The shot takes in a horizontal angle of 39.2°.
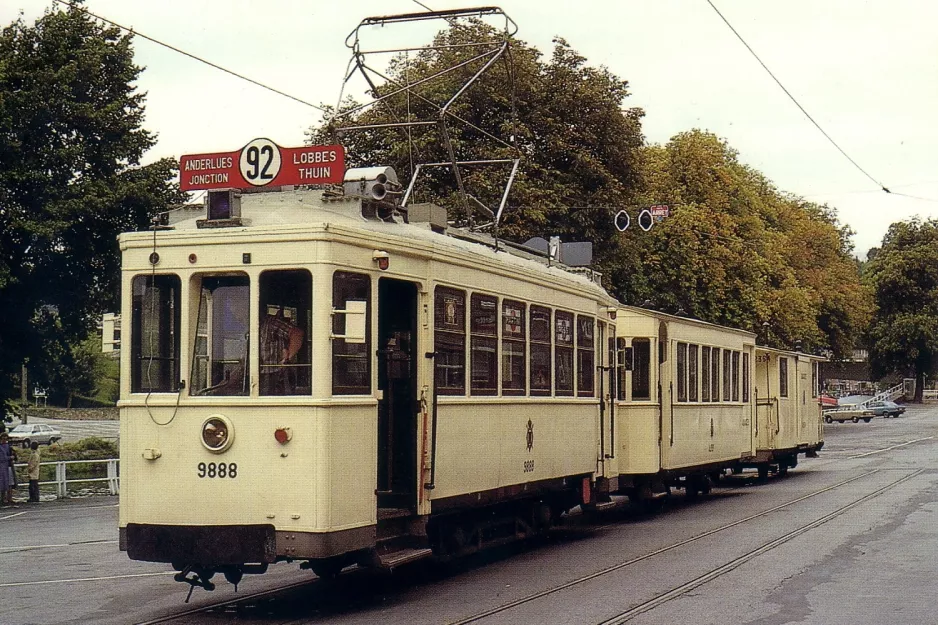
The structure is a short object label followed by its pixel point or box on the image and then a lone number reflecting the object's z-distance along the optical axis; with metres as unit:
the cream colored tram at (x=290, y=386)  9.92
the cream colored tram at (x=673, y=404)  19.00
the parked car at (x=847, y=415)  71.56
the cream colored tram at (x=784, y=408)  28.27
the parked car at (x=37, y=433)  53.96
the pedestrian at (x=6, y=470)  25.14
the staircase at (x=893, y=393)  90.03
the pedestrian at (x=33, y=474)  26.08
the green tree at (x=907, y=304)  87.94
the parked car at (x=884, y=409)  74.75
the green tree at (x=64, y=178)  25.83
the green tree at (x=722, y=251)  46.19
